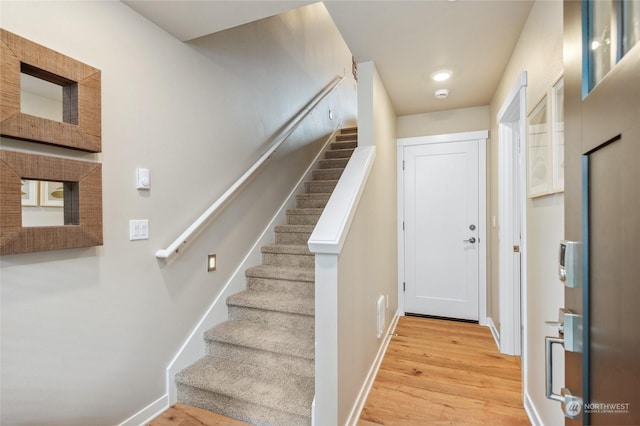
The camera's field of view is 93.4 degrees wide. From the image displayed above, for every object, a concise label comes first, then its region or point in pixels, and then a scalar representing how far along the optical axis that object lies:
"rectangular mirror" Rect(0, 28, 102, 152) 1.12
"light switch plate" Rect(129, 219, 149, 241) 1.62
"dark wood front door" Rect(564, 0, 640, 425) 0.47
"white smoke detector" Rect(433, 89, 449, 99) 2.78
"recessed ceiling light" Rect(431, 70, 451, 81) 2.42
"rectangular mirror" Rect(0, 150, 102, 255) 1.13
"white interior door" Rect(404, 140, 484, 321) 3.26
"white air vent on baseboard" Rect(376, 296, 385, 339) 2.38
